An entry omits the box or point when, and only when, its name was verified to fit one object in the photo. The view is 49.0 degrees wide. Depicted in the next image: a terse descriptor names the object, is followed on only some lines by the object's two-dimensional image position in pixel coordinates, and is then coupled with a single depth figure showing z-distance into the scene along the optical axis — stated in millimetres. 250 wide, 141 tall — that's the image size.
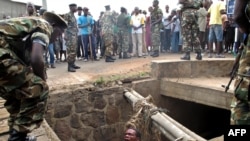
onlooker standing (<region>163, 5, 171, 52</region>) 10512
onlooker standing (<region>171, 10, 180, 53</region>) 10398
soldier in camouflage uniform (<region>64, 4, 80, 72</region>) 7141
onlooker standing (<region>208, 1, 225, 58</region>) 7945
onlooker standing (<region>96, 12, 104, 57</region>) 10780
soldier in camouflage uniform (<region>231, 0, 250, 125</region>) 1991
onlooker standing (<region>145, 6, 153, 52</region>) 10148
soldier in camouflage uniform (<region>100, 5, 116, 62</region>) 9094
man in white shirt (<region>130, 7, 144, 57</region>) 9812
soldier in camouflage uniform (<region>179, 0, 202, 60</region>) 6359
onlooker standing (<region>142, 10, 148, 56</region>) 10302
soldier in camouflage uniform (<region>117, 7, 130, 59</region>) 9492
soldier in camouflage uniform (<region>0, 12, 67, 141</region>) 2539
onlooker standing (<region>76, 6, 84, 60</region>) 9055
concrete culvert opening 5684
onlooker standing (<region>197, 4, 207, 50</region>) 9062
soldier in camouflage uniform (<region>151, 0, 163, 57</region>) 9898
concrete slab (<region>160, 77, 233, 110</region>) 5262
